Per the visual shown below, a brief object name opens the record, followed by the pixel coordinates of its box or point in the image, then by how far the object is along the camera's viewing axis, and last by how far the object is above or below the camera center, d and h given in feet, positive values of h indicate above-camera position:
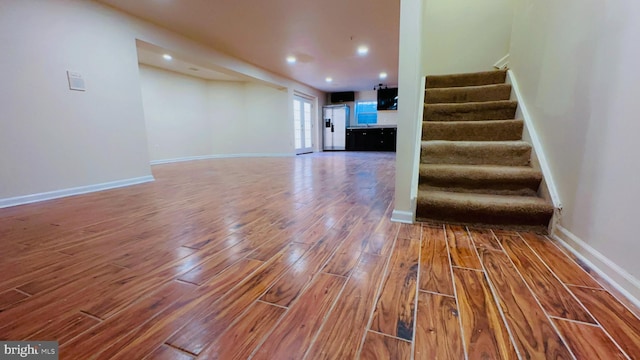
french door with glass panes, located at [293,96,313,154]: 27.12 +1.22
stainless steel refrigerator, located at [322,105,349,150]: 32.76 +1.22
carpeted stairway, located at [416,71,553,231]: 5.68 -0.77
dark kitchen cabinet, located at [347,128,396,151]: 30.73 -0.51
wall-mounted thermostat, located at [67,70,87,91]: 9.27 +1.96
